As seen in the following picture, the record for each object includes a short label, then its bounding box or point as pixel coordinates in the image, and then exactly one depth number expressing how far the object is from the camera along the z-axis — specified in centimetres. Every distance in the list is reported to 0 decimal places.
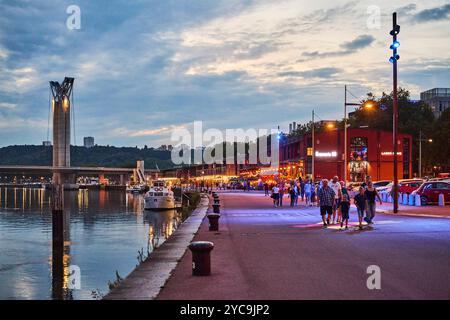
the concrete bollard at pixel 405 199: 4322
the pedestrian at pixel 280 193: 4643
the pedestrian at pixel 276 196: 4582
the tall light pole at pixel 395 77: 3189
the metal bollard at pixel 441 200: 4053
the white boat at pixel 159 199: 7244
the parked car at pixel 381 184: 6048
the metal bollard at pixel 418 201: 4122
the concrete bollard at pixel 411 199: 4218
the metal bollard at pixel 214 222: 2506
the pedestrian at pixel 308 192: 4791
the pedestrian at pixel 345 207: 2467
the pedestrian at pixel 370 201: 2597
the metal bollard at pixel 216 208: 3403
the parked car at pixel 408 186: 4853
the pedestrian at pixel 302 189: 5499
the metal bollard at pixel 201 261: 1327
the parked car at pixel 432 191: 4159
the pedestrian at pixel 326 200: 2603
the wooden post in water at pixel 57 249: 2053
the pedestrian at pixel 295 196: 4686
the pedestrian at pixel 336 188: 2686
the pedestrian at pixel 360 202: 2475
